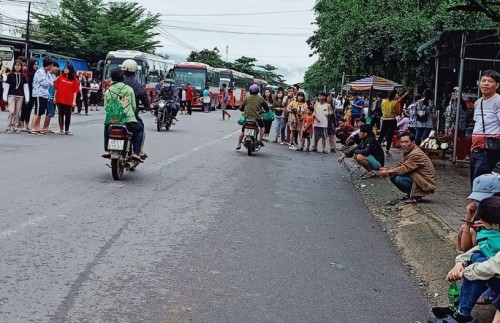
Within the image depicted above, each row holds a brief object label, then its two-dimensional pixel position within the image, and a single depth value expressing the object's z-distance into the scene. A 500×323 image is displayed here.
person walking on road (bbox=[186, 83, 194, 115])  34.94
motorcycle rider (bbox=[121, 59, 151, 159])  10.66
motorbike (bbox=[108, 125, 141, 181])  9.73
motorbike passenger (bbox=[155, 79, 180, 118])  21.14
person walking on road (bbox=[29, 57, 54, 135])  15.70
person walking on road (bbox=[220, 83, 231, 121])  32.75
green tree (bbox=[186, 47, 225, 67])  91.62
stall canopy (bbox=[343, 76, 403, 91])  24.32
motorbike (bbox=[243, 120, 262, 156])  15.36
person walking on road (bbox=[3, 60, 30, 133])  15.57
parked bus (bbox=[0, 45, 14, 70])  36.06
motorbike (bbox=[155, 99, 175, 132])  20.41
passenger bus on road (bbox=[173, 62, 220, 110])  42.75
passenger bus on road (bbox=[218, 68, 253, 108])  49.97
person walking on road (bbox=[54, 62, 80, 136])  15.98
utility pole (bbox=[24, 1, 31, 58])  38.59
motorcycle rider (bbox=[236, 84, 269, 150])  15.82
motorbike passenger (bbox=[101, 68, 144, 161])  10.04
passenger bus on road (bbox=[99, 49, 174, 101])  36.53
